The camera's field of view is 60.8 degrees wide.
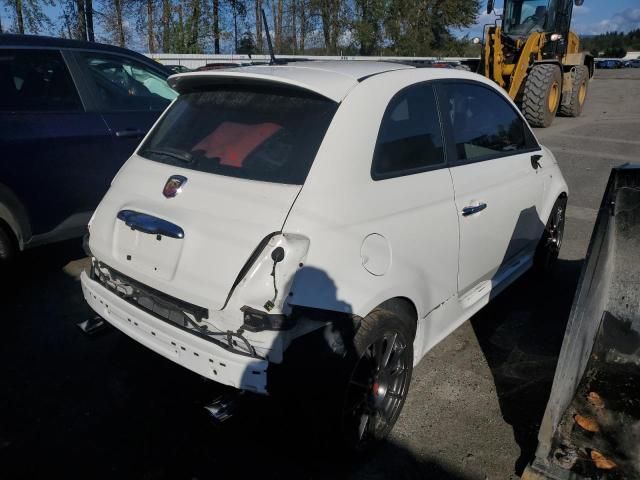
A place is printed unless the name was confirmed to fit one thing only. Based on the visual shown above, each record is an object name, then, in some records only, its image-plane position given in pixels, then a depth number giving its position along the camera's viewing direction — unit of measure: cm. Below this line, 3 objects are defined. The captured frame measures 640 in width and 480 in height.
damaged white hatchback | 227
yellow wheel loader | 1243
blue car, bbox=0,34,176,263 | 408
